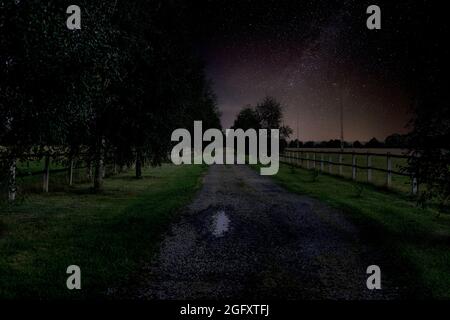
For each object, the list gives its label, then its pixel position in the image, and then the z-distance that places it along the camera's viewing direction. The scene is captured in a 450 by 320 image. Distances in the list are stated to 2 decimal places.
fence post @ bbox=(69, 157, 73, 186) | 17.92
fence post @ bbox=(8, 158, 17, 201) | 8.31
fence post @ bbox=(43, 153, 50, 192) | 15.62
